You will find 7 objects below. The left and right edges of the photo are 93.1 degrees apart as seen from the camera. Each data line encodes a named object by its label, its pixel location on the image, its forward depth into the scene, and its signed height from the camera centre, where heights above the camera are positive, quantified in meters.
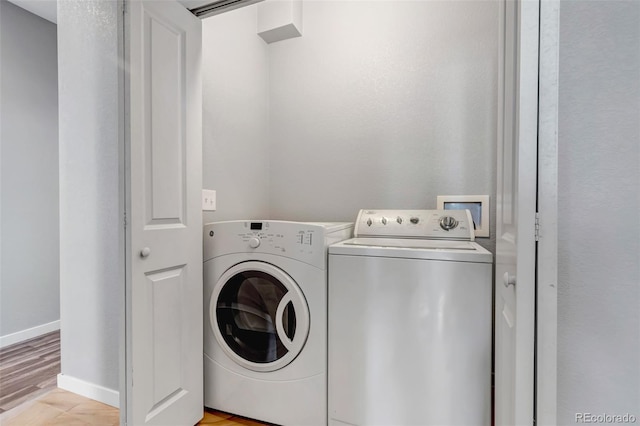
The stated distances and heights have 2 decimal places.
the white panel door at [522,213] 0.67 -0.01
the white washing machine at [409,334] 1.18 -0.53
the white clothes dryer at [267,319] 1.40 -0.55
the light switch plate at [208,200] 1.72 +0.04
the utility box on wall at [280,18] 2.19 +1.39
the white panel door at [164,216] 1.15 -0.04
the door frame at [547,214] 0.65 -0.01
